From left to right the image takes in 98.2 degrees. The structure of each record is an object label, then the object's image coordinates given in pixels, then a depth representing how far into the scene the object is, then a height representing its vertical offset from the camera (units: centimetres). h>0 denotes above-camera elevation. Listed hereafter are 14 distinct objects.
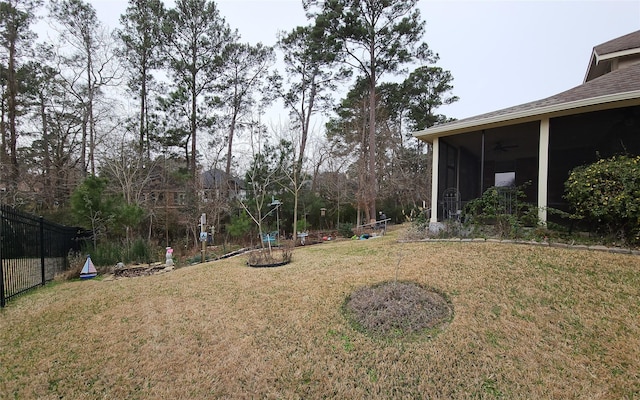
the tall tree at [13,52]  1051 +557
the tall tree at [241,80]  1400 +599
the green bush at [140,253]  756 -159
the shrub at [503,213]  561 -39
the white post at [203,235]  744 -106
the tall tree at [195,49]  1284 +701
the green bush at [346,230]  1133 -144
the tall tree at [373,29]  1209 +732
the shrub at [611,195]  440 -1
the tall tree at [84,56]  1109 +581
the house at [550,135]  551 +153
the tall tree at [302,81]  1409 +623
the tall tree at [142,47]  1234 +672
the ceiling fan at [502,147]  870 +153
